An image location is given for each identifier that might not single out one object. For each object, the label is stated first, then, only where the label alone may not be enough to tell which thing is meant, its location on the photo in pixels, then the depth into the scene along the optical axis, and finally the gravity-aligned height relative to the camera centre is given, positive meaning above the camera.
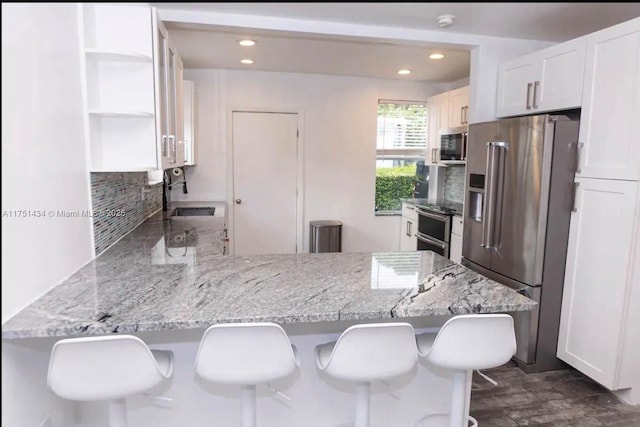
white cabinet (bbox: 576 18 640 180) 2.11 +0.31
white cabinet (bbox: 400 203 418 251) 4.63 -0.79
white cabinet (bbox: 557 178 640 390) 2.18 -0.68
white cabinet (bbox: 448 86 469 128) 3.95 +0.53
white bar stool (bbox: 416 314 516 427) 1.47 -0.66
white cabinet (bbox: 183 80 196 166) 3.76 +0.32
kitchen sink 3.96 -0.55
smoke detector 2.29 +0.81
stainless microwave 3.96 +0.16
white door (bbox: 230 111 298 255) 4.55 -0.29
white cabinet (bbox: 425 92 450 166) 4.34 +0.41
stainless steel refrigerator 2.50 -0.34
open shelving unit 1.88 +0.30
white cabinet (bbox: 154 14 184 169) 2.12 +0.33
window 4.89 +0.07
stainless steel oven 3.94 -0.72
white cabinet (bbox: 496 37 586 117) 2.46 +0.54
